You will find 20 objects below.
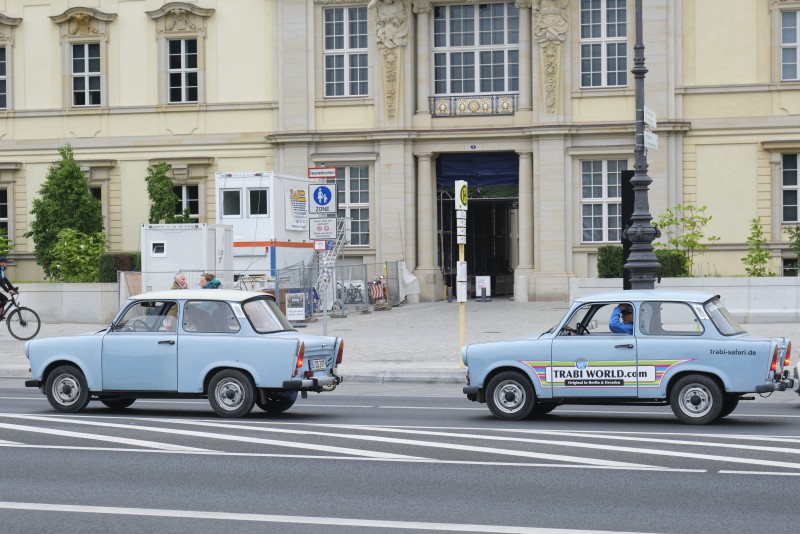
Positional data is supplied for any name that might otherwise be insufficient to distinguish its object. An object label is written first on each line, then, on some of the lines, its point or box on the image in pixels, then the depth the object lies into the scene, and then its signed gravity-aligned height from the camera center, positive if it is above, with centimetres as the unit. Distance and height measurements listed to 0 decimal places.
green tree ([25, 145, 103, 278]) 4341 +117
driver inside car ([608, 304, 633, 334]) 1572 -97
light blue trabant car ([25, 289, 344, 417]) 1633 -143
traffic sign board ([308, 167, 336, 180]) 2636 +136
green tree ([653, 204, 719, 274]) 3625 +29
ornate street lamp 2195 +12
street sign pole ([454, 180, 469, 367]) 2288 -4
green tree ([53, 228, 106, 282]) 3922 -41
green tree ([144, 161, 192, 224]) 4309 +146
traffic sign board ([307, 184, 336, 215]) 2572 +78
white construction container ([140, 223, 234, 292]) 3469 -19
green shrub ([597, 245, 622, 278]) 3434 -64
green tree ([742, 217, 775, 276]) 3422 -44
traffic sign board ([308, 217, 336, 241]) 2542 +24
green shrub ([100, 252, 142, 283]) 3719 -62
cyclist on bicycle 2988 -97
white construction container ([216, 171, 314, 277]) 3709 +68
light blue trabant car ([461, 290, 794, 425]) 1512 -143
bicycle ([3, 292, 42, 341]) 3009 -177
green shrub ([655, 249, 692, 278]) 3350 -68
